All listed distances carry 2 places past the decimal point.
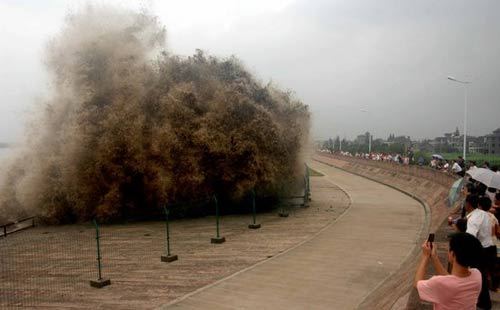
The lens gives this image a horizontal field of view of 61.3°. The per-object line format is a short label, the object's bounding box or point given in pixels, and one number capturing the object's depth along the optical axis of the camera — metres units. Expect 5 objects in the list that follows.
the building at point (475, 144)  123.12
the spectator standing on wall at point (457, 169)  19.46
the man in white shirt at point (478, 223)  5.25
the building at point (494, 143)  94.38
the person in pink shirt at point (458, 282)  3.11
